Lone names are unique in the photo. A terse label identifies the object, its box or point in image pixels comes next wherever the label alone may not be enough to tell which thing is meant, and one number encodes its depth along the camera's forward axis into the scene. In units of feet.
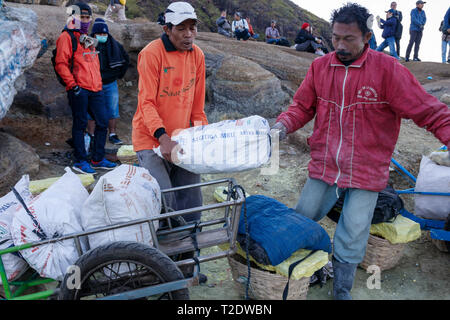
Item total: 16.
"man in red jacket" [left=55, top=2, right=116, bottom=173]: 17.04
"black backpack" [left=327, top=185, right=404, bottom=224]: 10.62
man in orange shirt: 8.97
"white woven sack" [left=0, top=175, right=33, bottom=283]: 7.55
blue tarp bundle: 8.15
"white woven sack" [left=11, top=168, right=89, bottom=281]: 7.26
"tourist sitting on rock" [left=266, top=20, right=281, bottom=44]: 52.13
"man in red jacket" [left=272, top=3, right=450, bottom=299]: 8.13
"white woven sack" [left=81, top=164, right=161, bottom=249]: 7.47
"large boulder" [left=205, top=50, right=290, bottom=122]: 23.17
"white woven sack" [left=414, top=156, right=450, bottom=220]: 11.10
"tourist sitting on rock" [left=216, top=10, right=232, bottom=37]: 48.96
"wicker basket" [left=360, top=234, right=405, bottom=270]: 10.82
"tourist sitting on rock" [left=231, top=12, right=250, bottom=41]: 44.65
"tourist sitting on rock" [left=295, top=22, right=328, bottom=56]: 38.11
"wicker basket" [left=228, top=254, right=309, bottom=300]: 8.46
